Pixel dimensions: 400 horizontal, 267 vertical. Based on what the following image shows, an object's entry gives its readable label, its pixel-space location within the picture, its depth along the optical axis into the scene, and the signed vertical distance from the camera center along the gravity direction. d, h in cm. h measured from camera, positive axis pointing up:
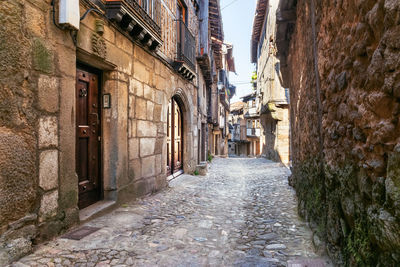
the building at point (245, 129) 2688 +63
